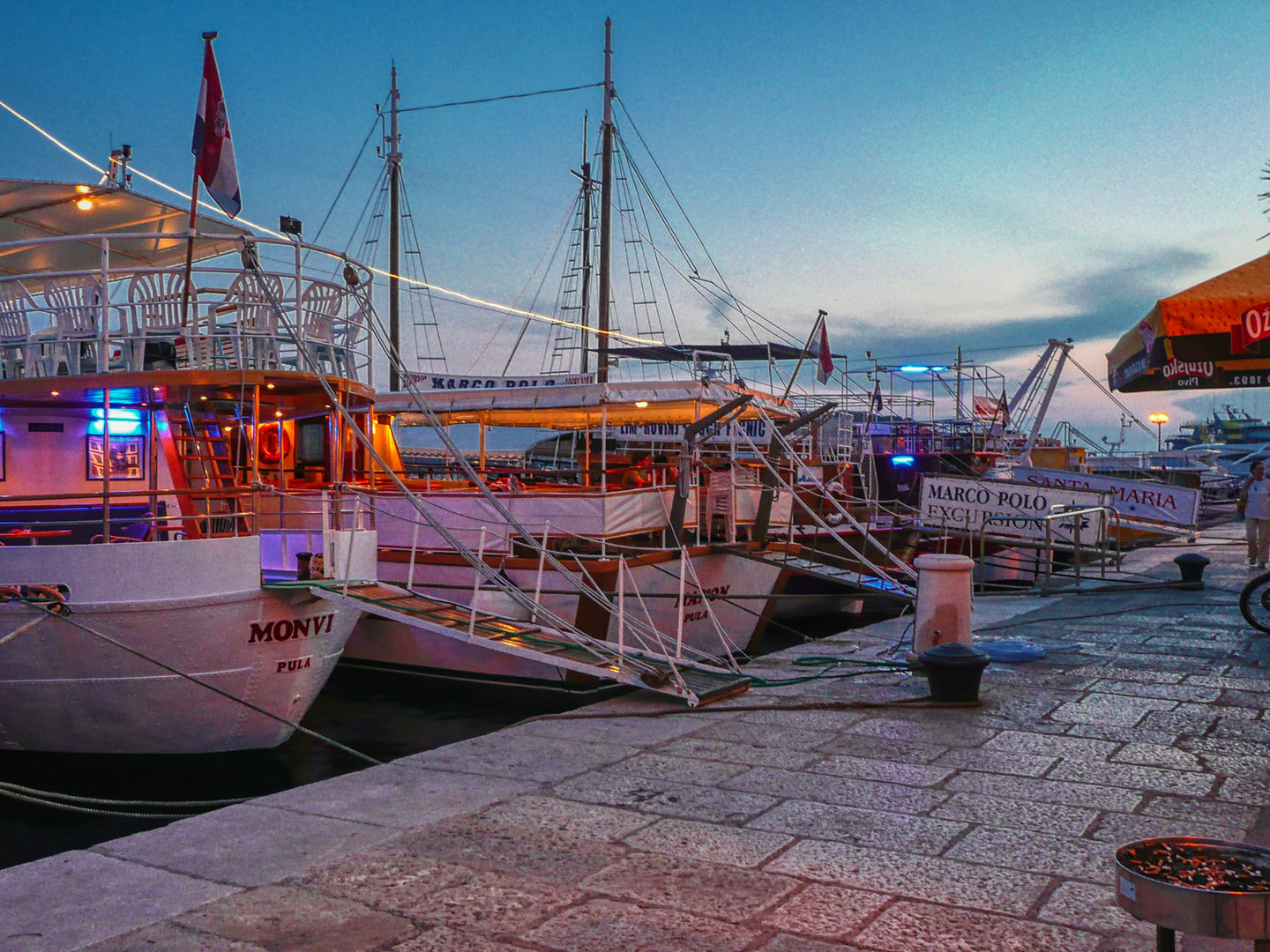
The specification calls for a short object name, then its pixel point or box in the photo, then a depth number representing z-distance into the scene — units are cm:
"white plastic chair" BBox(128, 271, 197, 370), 1101
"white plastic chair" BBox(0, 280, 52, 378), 1116
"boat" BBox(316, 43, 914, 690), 1379
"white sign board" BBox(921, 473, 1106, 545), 1920
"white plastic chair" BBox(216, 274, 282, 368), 1124
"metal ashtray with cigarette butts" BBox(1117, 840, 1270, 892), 239
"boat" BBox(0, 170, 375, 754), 930
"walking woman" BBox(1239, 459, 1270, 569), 1652
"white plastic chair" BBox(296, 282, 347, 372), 1180
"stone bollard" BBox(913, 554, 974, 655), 867
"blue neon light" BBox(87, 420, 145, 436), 1180
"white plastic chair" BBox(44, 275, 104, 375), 1095
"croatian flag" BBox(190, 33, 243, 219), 1041
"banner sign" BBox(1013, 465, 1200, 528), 2192
